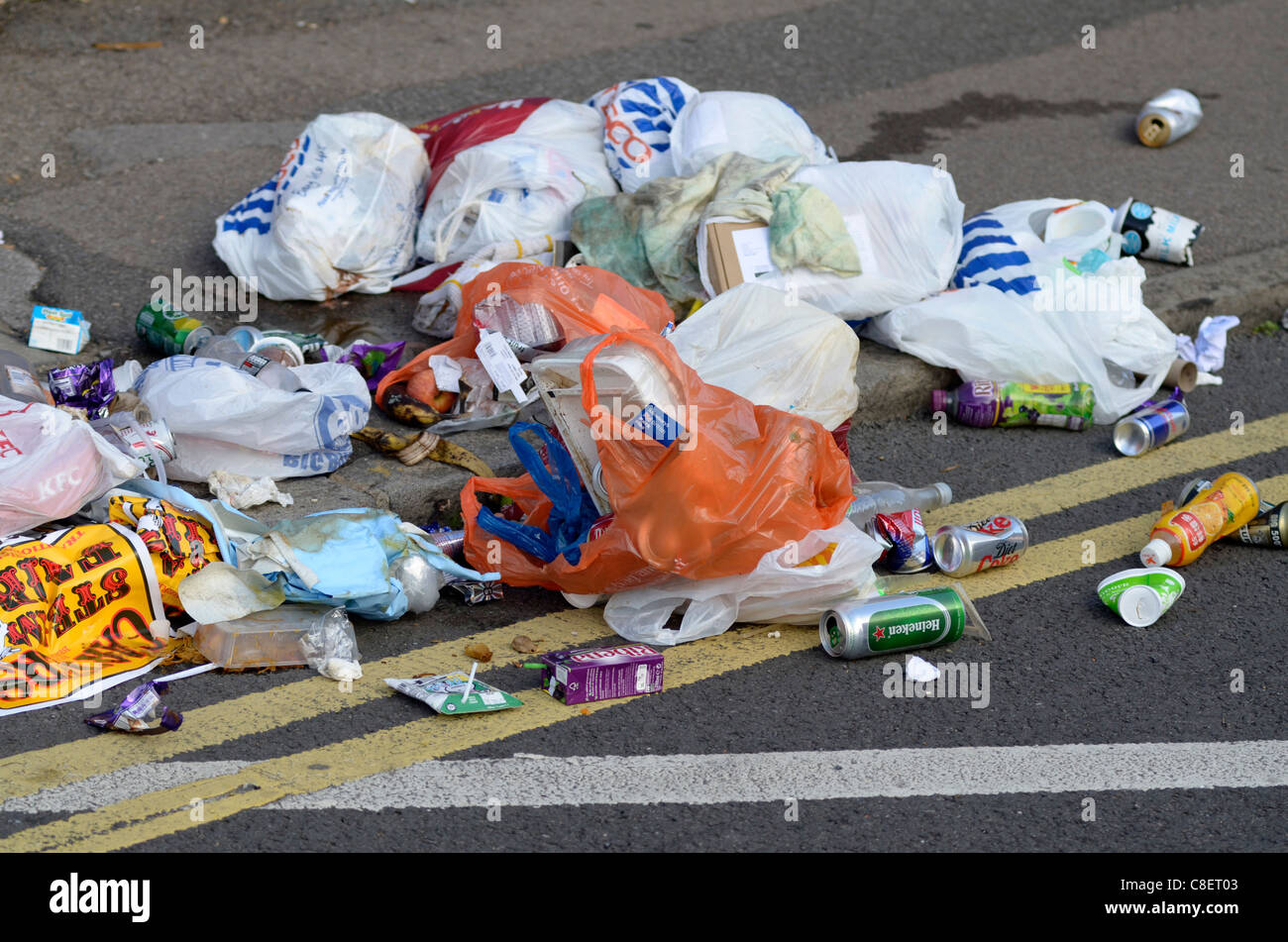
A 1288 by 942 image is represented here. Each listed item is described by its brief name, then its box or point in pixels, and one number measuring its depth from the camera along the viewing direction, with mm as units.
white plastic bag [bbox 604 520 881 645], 6043
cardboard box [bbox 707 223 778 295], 8102
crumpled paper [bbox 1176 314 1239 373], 9062
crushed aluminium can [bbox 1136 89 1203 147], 11695
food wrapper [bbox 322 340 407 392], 7859
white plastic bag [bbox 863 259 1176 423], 8227
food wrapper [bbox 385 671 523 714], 5398
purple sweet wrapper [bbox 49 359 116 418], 6914
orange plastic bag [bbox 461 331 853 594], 5742
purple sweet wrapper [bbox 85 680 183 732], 5199
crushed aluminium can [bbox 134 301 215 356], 7602
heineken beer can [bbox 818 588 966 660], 5875
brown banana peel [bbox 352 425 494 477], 7035
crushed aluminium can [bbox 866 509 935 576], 6621
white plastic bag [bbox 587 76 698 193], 8945
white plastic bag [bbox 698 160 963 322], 8359
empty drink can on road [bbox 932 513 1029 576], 6605
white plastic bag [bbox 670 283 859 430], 7187
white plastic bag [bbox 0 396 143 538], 5879
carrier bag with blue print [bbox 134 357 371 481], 6672
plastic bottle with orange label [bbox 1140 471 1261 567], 6703
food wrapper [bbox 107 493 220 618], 5918
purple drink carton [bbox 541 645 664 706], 5523
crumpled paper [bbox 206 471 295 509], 6562
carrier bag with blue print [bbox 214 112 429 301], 8398
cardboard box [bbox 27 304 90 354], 7676
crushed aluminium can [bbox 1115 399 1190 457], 7955
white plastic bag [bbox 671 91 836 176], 8781
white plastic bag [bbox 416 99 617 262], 8547
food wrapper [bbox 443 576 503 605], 6312
